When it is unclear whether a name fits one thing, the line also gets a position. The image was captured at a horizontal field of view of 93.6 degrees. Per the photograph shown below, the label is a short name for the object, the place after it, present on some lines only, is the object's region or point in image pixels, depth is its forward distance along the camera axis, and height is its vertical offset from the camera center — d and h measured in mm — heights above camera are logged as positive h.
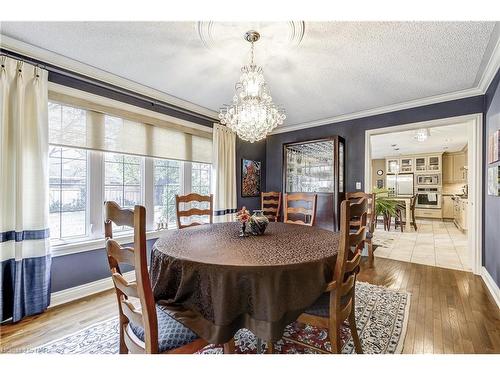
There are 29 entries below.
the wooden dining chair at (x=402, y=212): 5836 -680
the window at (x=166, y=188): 3150 -29
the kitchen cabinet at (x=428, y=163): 7723 +753
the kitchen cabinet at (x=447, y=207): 7465 -678
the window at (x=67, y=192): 2305 -62
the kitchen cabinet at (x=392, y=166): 8383 +710
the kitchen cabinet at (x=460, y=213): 5498 -712
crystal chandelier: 2018 +691
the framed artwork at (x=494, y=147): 2227 +395
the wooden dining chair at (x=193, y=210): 2398 -246
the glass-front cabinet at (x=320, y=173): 3803 +237
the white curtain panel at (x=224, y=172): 3723 +223
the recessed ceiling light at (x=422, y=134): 4682 +1054
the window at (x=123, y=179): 2668 +82
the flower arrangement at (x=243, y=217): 1685 -224
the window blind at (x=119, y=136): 2275 +590
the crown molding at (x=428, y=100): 2223 +1139
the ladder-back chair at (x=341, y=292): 1180 -587
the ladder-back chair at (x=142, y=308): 899 -550
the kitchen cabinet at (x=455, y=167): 7406 +599
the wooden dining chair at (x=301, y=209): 2457 -237
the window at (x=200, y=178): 3635 +128
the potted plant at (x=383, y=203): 4656 -361
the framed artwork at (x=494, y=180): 2238 +54
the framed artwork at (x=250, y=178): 4359 +159
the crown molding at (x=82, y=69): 1968 +1167
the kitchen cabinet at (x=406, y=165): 8266 +741
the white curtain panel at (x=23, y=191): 1908 -42
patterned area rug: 1589 -1106
